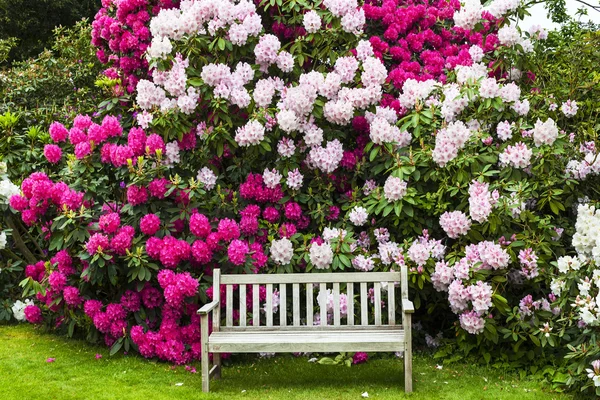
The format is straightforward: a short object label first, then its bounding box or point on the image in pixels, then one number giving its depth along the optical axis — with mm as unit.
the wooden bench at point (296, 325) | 4559
